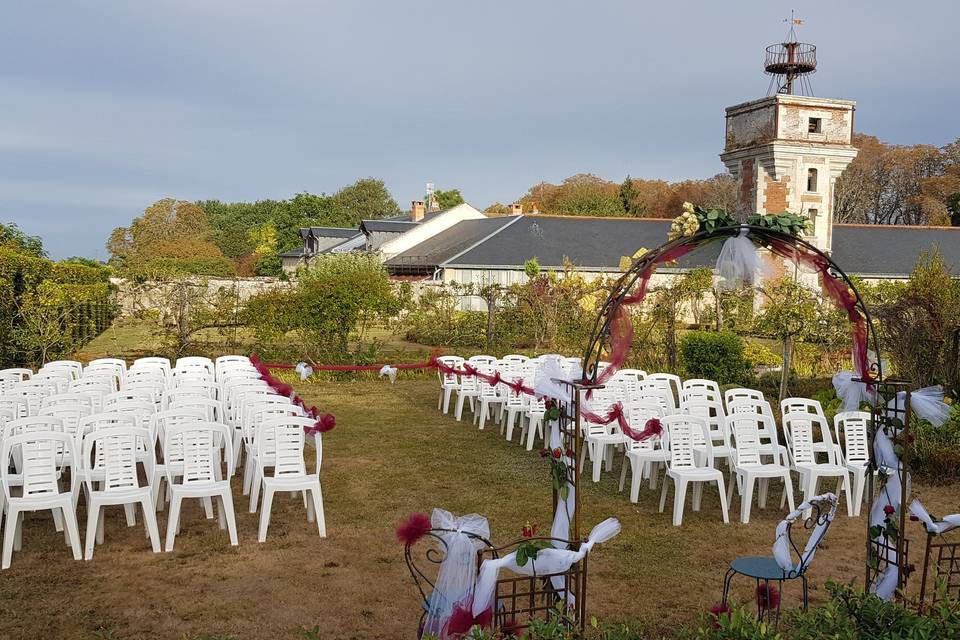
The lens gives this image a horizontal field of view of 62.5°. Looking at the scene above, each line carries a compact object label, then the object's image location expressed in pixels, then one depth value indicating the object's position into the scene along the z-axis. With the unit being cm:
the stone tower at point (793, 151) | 2834
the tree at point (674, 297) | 1448
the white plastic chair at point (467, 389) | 1152
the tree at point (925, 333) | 1045
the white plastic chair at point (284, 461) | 639
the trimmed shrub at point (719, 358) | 1404
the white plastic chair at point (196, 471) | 611
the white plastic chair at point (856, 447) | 744
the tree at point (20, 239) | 2169
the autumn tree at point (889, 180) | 5209
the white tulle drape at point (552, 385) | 473
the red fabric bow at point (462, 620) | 363
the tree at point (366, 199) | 6325
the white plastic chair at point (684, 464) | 691
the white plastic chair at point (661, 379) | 1026
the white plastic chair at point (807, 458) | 722
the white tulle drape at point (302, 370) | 1254
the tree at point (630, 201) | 5306
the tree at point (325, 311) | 1541
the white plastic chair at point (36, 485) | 573
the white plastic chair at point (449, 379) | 1205
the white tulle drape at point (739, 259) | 458
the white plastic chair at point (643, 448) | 755
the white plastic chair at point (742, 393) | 909
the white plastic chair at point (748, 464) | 697
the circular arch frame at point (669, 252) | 454
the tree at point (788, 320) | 1235
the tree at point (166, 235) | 5078
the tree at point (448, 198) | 5882
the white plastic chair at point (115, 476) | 589
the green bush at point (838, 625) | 338
